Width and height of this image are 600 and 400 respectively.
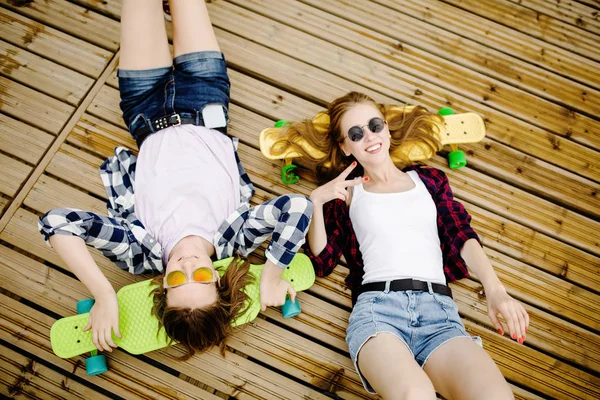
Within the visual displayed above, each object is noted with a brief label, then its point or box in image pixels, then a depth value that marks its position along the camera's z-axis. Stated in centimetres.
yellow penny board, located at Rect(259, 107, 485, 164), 232
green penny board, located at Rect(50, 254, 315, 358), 193
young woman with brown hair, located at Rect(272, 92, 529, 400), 167
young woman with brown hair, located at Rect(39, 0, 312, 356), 178
